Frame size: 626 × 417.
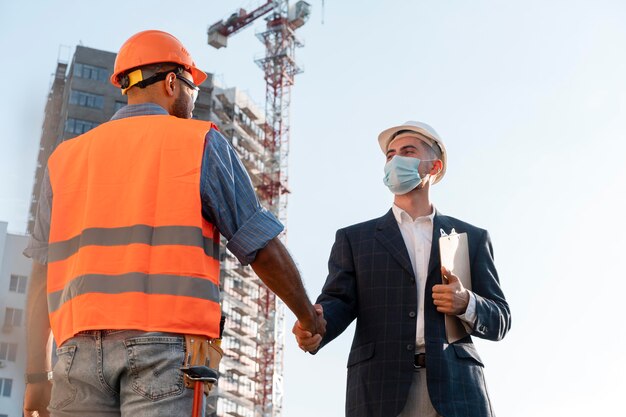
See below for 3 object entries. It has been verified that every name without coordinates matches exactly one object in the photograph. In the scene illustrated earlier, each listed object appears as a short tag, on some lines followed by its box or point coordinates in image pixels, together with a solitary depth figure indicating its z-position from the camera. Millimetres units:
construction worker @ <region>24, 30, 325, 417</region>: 4125
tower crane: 93062
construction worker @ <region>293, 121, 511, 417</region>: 5906
